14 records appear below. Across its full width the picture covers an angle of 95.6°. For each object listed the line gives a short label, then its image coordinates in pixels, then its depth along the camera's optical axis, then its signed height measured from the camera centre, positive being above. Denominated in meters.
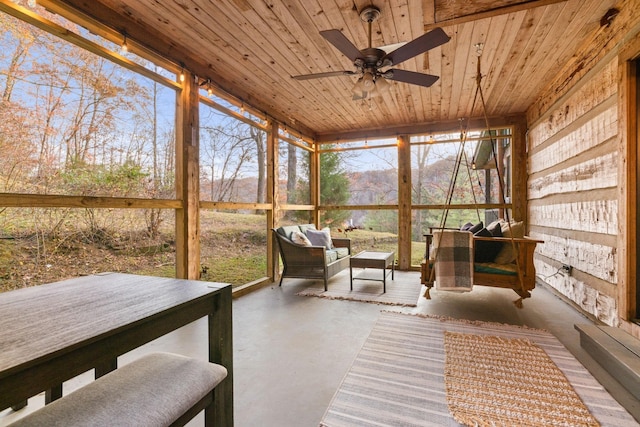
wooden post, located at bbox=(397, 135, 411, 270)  5.73 +0.27
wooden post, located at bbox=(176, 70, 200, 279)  3.19 +0.38
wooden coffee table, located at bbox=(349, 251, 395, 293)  3.99 -0.65
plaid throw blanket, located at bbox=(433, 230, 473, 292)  3.11 -0.50
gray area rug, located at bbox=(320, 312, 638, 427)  1.59 -1.10
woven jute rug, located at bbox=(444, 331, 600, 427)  1.57 -1.10
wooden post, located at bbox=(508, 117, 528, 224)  5.06 +0.75
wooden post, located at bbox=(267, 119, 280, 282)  4.76 +0.37
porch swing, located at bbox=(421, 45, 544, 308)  3.03 -0.52
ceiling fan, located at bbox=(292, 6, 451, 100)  2.14 +1.27
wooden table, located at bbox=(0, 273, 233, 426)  0.71 -0.33
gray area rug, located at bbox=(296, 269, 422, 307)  3.71 -1.08
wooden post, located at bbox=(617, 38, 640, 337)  2.42 +0.30
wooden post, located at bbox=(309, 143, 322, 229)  6.30 +0.68
